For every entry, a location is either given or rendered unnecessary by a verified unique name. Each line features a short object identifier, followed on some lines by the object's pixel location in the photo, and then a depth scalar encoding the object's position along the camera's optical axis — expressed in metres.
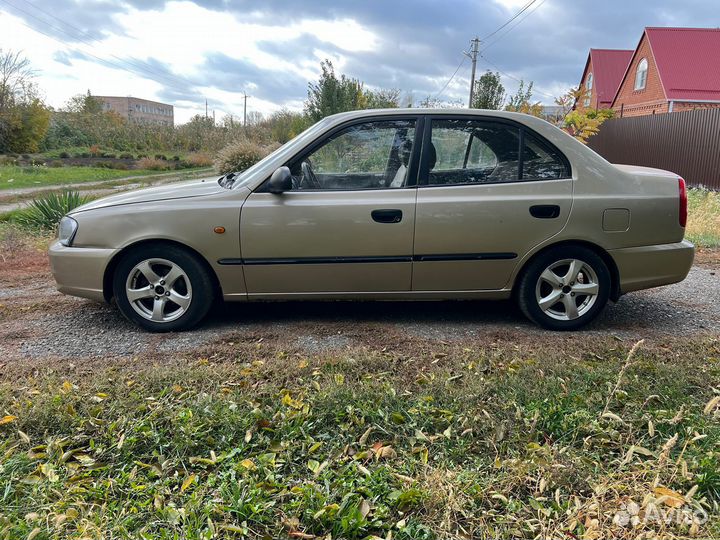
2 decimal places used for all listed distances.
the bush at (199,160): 32.05
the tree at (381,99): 23.42
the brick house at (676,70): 26.64
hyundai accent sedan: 3.91
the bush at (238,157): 15.65
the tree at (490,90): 17.56
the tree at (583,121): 11.24
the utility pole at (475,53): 33.88
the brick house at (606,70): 36.62
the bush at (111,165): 27.91
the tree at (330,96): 19.73
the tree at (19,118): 29.94
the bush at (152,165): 28.91
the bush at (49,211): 8.53
